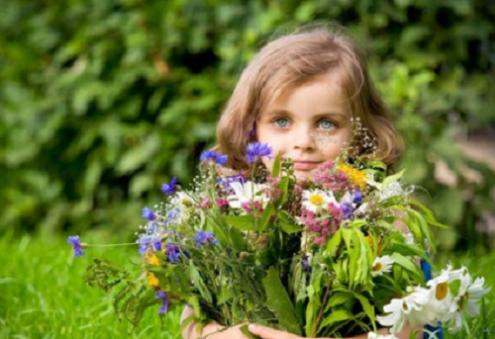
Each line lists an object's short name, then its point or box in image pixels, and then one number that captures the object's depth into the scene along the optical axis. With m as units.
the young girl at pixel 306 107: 4.13
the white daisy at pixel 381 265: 3.42
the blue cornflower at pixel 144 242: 3.63
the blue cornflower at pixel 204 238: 3.49
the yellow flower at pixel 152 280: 3.51
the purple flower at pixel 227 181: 3.66
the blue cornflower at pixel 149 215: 3.54
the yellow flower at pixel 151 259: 3.54
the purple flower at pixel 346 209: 3.35
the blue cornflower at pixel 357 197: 3.37
